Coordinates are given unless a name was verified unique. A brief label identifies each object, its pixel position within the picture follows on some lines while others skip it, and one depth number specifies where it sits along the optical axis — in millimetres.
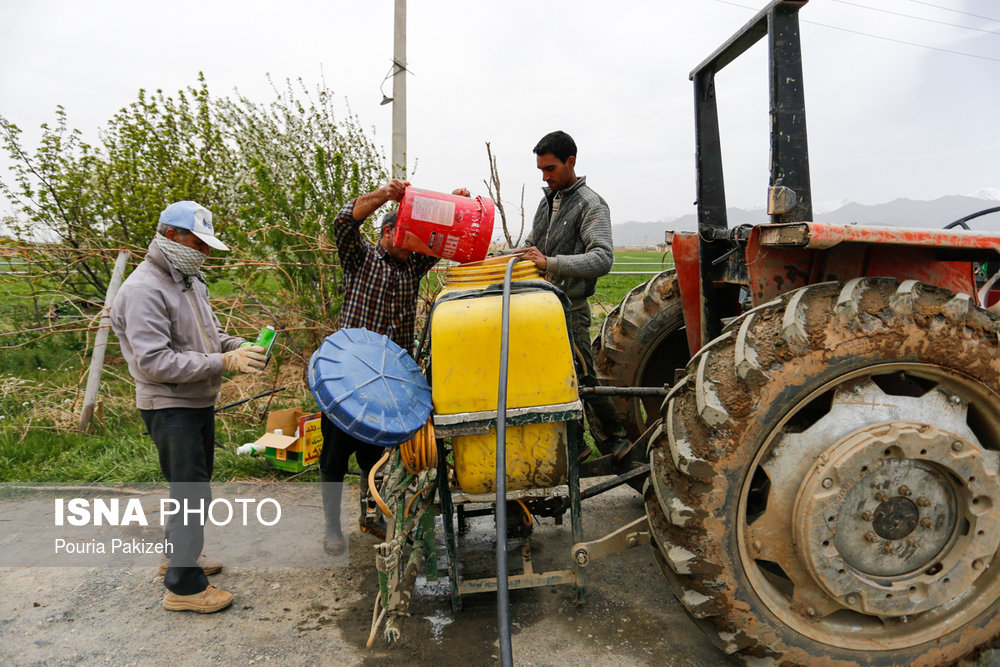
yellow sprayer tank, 2365
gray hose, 1847
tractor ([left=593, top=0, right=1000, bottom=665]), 2158
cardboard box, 4344
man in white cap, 2844
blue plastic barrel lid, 2291
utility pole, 7105
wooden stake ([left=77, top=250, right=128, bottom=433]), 5277
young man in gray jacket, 3398
